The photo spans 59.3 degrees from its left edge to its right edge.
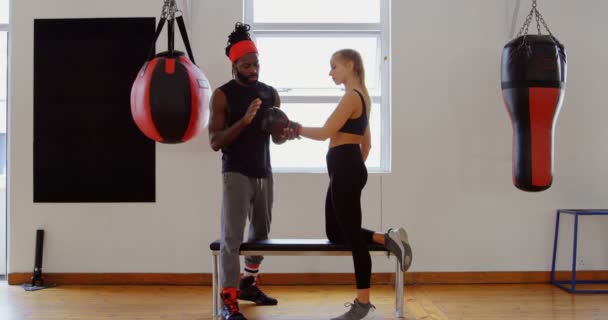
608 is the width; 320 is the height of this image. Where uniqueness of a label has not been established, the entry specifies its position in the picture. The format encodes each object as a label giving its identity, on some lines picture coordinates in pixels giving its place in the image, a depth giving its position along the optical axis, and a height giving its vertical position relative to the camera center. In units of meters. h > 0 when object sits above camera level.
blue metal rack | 3.44 -0.66
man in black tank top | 2.74 +0.04
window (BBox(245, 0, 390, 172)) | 3.81 +0.72
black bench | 2.81 -0.50
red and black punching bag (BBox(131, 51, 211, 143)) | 2.54 +0.27
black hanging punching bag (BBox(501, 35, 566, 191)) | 2.88 +0.31
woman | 2.64 -0.03
